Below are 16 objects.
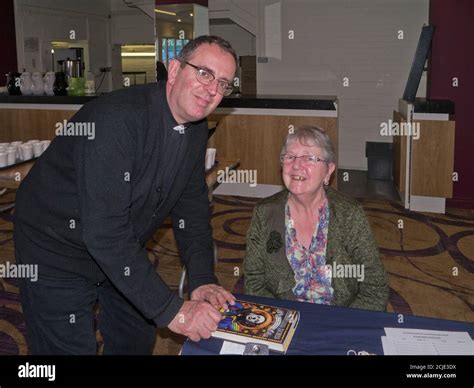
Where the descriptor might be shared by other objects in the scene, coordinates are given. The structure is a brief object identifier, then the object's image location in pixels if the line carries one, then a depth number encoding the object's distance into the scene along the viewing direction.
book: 1.41
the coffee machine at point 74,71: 6.34
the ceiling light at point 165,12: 8.21
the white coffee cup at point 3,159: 3.29
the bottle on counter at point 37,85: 6.41
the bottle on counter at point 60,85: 6.33
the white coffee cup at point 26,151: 3.48
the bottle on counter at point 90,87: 6.45
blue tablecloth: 1.43
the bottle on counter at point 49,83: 6.38
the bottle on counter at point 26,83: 6.39
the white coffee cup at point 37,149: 3.57
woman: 2.07
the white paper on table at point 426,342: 1.37
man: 1.44
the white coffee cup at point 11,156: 3.33
